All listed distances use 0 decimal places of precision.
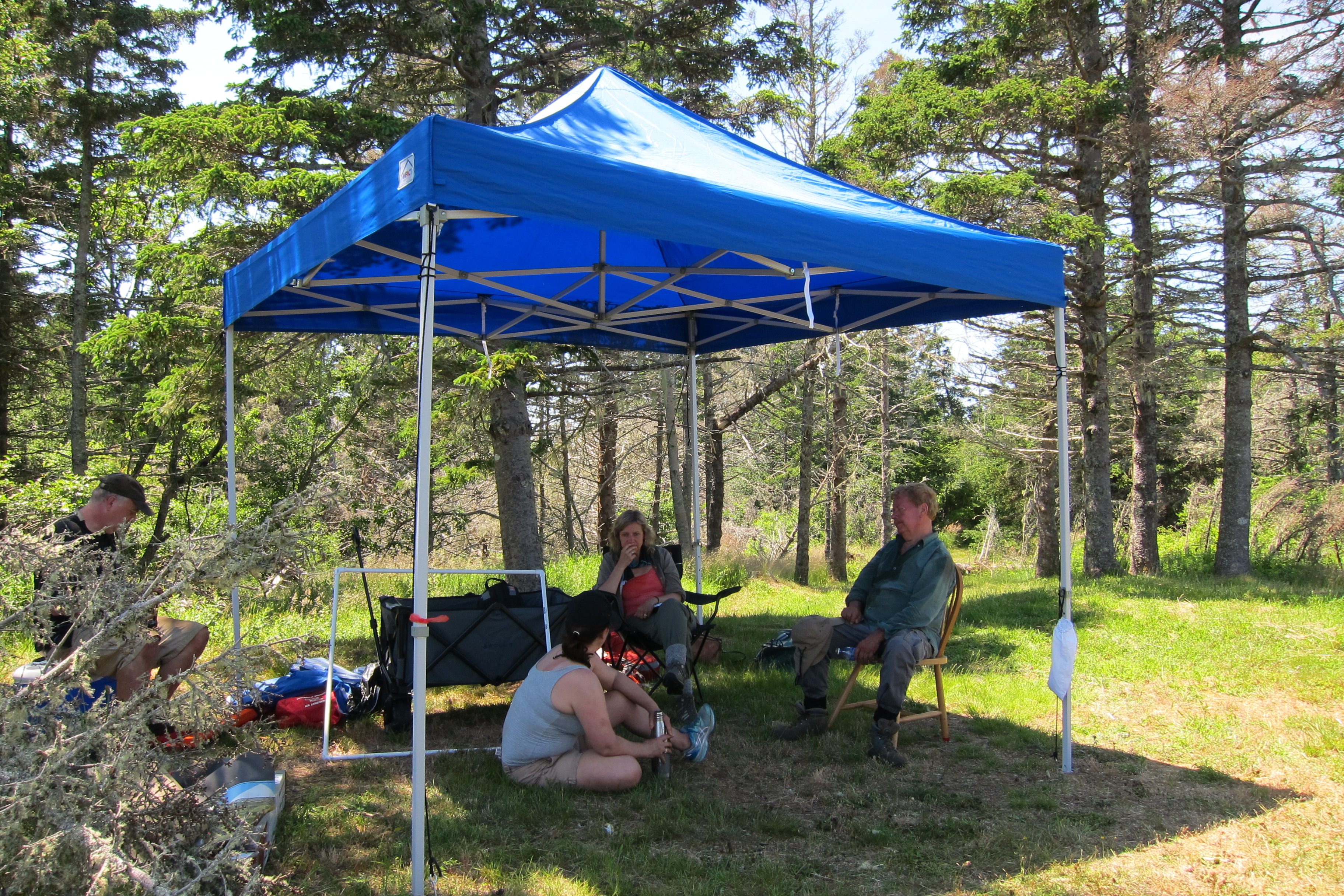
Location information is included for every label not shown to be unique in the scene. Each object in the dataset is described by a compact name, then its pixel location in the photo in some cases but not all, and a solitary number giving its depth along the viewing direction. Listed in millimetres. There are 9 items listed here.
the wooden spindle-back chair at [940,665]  4008
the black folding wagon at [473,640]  3949
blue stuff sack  4215
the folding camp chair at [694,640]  4465
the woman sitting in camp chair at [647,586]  4352
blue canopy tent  2664
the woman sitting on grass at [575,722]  3207
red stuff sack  4117
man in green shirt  3850
